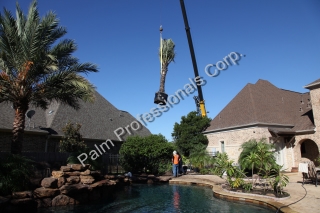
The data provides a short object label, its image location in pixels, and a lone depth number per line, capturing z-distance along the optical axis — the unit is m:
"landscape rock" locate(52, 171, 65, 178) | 10.88
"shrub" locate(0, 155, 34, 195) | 8.84
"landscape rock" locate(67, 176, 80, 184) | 10.96
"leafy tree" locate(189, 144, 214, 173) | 20.78
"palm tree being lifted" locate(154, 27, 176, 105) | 21.78
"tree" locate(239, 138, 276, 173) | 10.77
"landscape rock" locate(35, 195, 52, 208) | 9.48
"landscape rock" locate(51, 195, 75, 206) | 9.85
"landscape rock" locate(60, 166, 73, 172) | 11.26
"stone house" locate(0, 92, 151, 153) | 18.66
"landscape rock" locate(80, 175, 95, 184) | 11.48
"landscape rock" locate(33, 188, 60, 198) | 9.47
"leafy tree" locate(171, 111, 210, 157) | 25.06
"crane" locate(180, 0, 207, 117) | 22.11
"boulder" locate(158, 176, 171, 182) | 16.92
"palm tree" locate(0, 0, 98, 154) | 11.33
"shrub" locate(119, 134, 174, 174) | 18.83
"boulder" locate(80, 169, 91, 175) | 11.75
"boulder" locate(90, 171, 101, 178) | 12.11
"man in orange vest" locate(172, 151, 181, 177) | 18.02
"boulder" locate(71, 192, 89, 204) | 10.46
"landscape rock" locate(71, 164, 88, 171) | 11.62
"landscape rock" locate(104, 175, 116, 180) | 14.05
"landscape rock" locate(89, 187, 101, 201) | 11.13
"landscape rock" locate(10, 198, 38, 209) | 8.45
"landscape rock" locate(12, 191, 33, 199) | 8.66
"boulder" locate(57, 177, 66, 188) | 10.48
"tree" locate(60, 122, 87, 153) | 18.29
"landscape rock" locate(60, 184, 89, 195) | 10.25
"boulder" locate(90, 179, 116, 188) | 11.43
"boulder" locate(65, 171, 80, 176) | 11.26
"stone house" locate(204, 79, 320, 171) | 19.62
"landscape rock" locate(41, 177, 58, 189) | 9.96
